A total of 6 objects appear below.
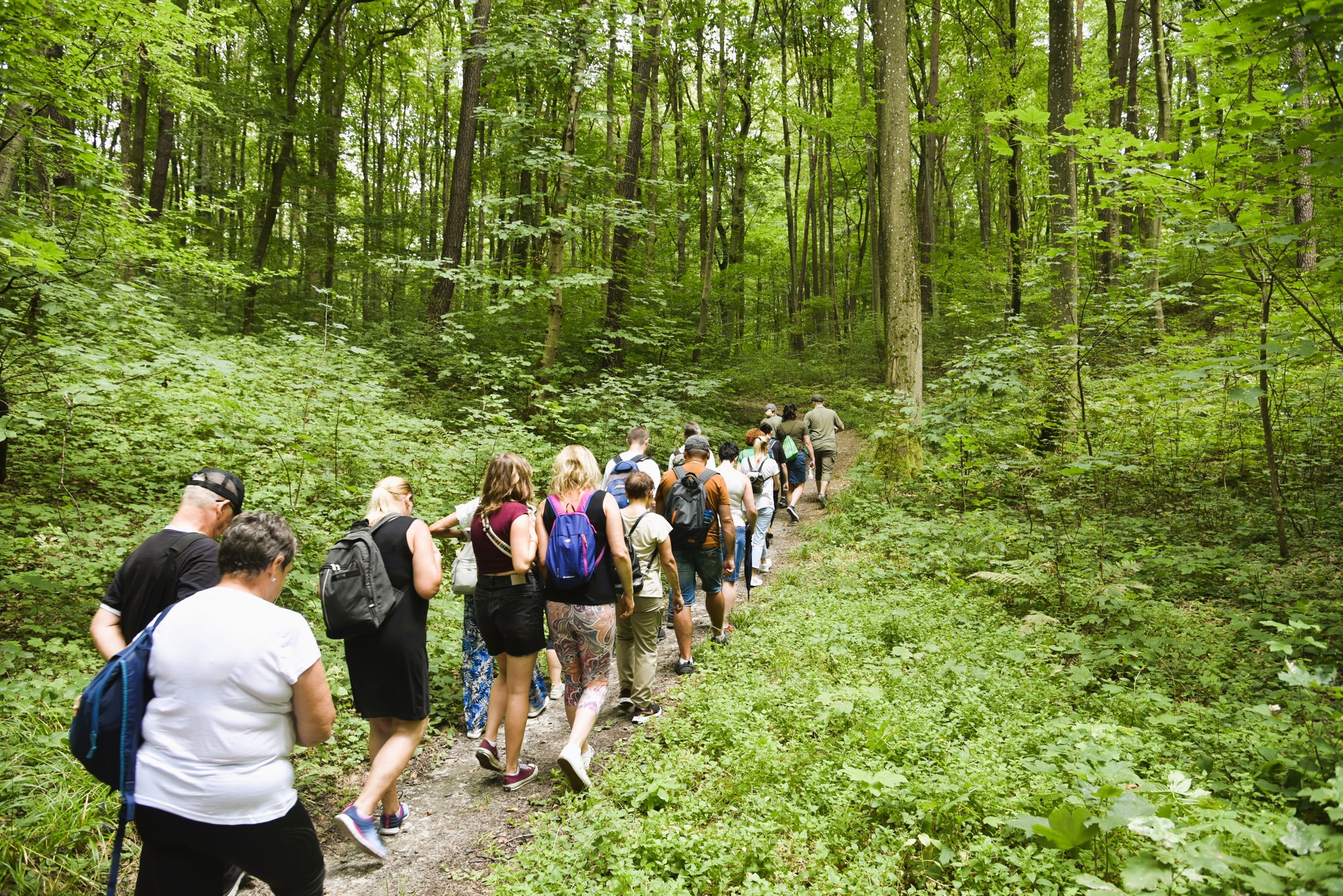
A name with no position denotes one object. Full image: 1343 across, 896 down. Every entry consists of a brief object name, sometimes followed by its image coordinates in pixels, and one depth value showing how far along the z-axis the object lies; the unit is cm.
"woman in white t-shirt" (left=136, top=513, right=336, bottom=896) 216
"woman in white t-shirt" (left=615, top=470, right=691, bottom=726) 502
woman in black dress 349
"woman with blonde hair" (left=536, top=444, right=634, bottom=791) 417
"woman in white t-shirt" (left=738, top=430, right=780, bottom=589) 826
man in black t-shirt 305
